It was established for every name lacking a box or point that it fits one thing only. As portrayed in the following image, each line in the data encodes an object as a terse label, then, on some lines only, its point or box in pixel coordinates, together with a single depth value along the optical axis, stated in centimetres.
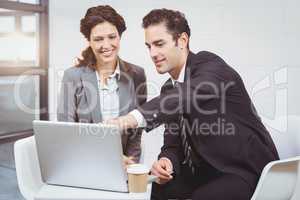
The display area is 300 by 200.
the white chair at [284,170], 205
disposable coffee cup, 198
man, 231
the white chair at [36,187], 200
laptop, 202
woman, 264
